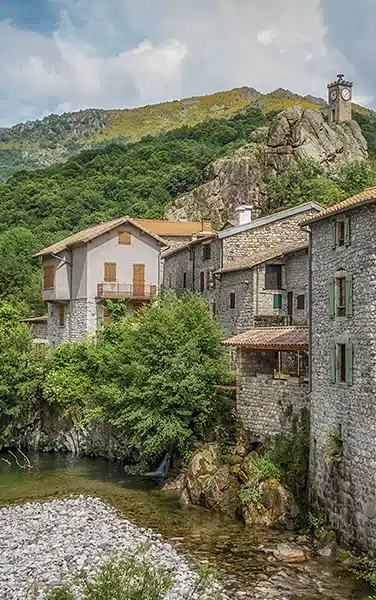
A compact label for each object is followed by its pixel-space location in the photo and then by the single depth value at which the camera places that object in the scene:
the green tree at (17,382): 40.56
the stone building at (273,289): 35.34
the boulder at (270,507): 22.66
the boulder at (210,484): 24.59
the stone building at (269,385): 25.39
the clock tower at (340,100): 94.00
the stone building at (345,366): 18.98
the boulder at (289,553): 19.66
